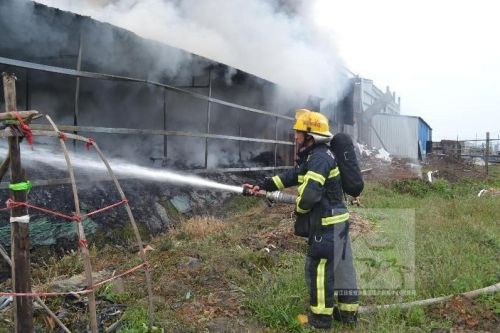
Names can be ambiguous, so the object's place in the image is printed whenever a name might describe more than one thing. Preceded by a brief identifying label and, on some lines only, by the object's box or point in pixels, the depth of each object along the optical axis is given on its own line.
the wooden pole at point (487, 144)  16.00
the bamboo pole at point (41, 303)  2.84
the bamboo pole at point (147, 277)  3.11
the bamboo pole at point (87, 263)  2.45
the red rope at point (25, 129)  2.50
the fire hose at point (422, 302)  3.94
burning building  5.84
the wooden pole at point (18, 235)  2.54
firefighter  3.63
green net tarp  4.70
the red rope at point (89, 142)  2.98
